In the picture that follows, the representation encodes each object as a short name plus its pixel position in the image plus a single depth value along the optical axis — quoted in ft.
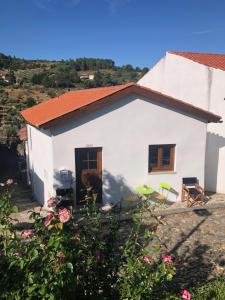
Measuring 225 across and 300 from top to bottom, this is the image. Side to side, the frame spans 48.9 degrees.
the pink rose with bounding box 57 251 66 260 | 10.62
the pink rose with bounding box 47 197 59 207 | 11.95
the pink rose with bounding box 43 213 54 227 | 11.05
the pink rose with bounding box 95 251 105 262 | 12.73
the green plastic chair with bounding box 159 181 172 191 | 32.24
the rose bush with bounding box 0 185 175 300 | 10.40
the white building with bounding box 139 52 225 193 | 36.90
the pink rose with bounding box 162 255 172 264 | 12.40
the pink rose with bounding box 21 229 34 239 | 11.46
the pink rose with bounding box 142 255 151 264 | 12.41
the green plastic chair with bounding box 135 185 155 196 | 31.05
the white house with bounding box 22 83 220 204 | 29.92
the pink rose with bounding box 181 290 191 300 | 11.77
